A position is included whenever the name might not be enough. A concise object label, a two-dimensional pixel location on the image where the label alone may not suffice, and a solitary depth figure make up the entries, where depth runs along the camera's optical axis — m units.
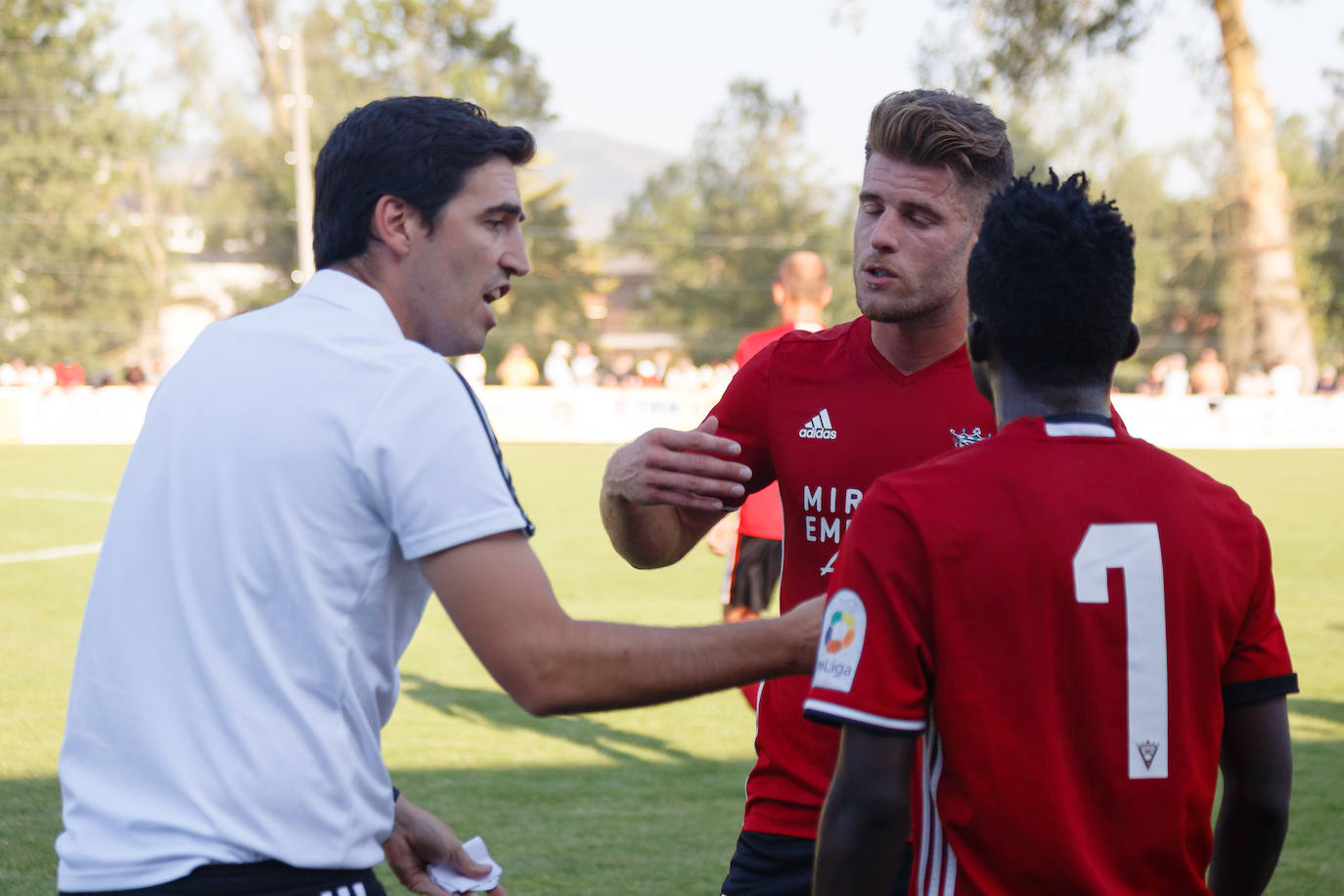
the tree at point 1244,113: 34.56
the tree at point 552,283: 58.88
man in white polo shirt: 2.10
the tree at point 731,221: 67.19
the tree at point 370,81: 56.41
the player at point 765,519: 7.57
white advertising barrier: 28.27
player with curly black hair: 1.99
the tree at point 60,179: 53.84
